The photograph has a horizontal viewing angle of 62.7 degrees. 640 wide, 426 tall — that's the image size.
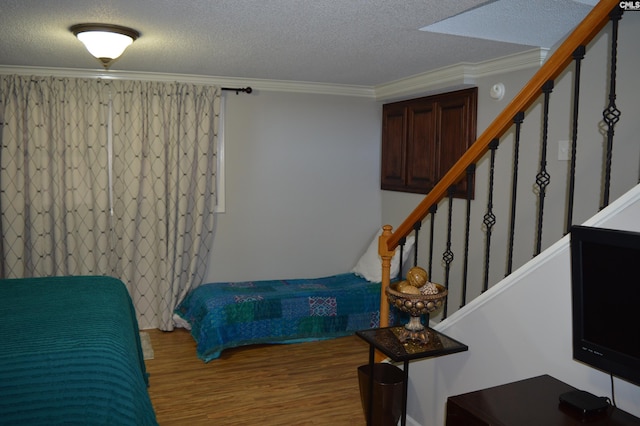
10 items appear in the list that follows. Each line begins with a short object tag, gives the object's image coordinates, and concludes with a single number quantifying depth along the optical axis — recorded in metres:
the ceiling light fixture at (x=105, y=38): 2.97
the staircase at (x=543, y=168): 2.05
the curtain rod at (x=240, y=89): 4.77
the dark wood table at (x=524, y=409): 1.65
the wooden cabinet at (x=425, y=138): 4.25
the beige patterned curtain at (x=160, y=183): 4.52
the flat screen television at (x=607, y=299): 1.54
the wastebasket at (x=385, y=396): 2.73
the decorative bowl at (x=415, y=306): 2.29
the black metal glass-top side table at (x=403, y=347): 2.24
